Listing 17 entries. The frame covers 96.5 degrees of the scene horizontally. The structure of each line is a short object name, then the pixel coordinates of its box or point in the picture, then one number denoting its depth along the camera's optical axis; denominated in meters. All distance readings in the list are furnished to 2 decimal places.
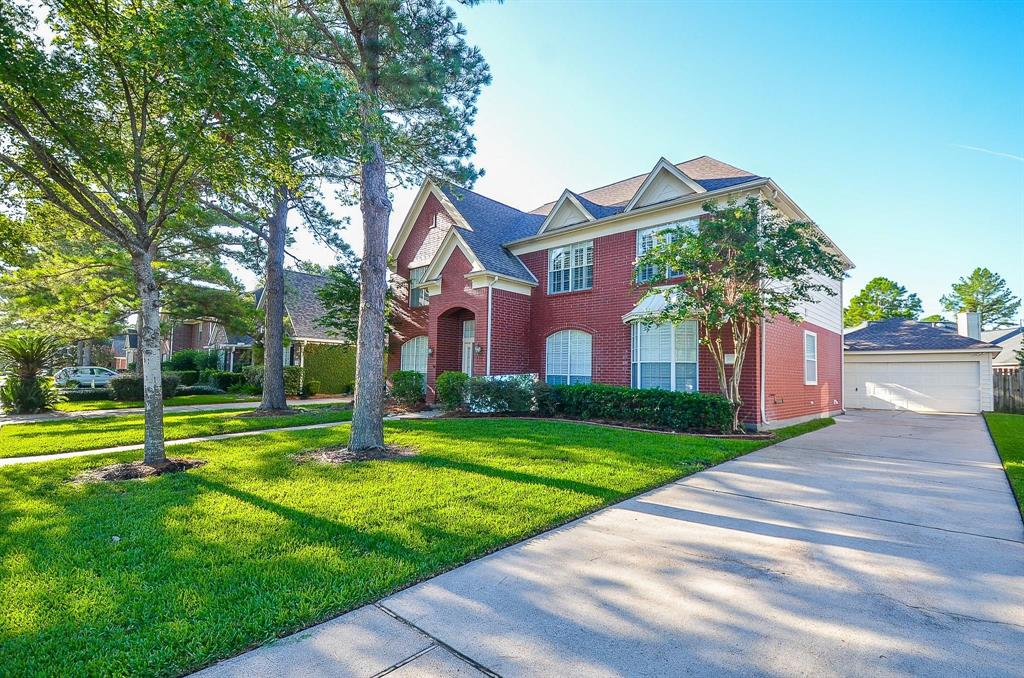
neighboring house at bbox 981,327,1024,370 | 25.09
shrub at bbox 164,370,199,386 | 25.12
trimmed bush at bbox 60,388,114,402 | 19.22
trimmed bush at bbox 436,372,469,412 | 13.62
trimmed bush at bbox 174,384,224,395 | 21.59
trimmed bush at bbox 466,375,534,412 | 13.18
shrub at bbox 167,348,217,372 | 28.72
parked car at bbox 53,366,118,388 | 23.48
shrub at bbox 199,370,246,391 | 24.22
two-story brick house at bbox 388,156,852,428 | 12.38
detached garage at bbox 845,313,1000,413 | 18.45
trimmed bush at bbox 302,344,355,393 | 23.86
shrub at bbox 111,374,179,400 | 19.59
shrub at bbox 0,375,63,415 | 13.68
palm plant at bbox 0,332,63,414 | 13.70
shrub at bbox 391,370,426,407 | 15.69
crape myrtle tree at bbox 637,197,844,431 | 9.80
